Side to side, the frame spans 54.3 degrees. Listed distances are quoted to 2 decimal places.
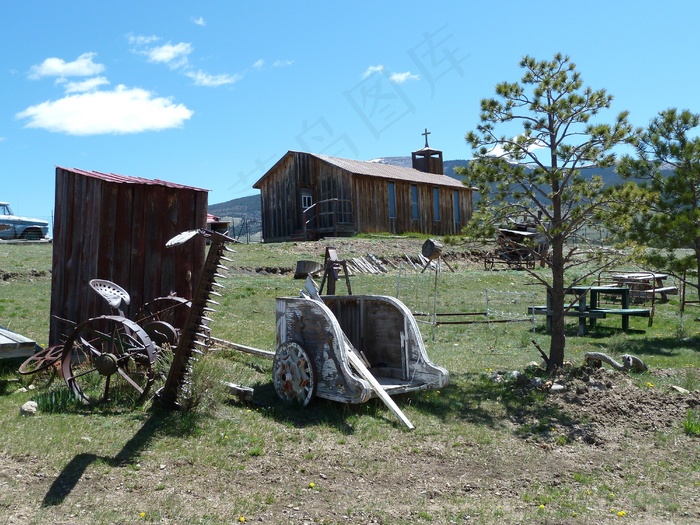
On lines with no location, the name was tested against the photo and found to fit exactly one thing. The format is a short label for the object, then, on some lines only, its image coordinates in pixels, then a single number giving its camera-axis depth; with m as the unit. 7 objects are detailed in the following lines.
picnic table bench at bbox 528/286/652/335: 13.72
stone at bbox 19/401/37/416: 6.48
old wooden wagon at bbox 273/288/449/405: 7.20
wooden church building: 33.75
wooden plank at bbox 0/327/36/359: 7.36
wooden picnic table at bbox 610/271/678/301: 18.45
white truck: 30.20
